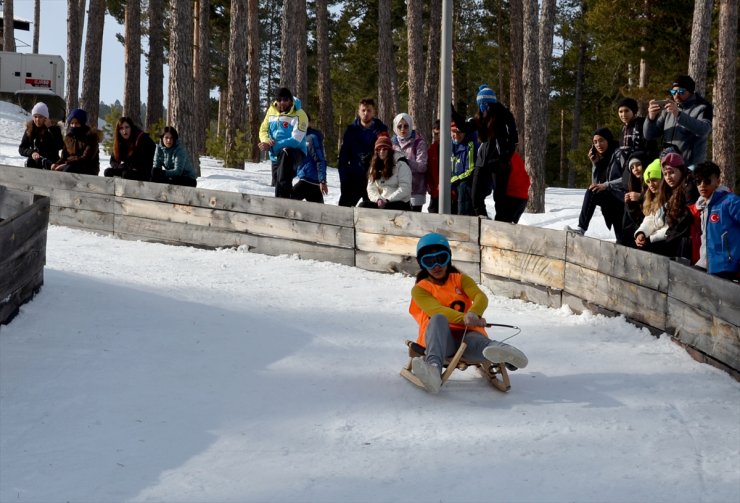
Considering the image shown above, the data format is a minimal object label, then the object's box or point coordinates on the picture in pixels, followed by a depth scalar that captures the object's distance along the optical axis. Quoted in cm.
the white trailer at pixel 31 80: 3616
